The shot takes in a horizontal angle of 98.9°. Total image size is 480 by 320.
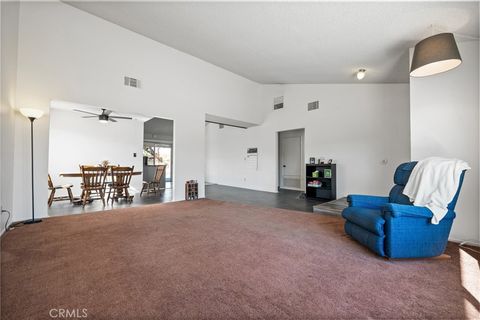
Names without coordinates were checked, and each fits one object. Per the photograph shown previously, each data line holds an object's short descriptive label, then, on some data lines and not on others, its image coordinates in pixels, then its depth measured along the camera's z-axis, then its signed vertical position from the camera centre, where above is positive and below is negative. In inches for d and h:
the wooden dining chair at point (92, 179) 184.9 -17.4
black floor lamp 127.3 +28.1
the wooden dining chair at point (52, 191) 184.9 -29.2
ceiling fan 201.9 +43.6
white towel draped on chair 84.4 -9.3
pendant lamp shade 97.4 +52.1
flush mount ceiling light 175.8 +75.9
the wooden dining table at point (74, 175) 188.6 -13.6
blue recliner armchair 84.2 -28.9
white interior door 306.0 -0.8
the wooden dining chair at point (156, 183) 247.3 -27.9
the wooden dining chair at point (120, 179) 199.7 -19.1
